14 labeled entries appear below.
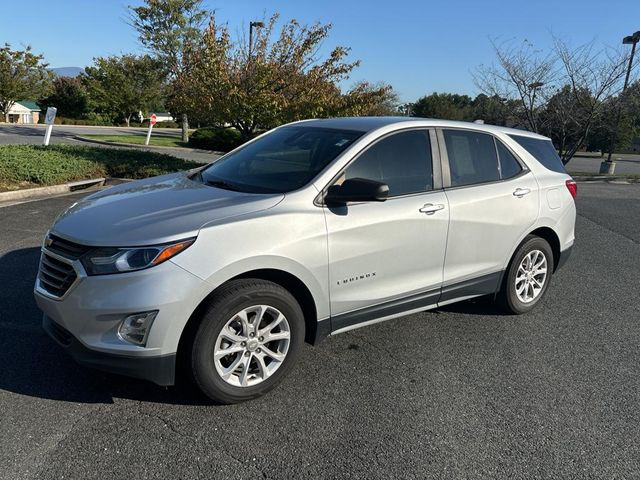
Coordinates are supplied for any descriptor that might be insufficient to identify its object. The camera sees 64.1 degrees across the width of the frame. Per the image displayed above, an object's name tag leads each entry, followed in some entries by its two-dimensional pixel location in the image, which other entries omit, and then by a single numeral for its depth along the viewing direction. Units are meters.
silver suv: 2.74
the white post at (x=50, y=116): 13.83
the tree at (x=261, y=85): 13.09
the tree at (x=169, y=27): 25.23
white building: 47.50
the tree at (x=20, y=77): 39.75
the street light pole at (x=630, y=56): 17.73
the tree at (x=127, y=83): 29.47
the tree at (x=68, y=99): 49.84
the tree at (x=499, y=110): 19.14
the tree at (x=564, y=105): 17.91
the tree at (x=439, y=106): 51.09
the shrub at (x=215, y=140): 25.36
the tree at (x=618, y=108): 17.72
